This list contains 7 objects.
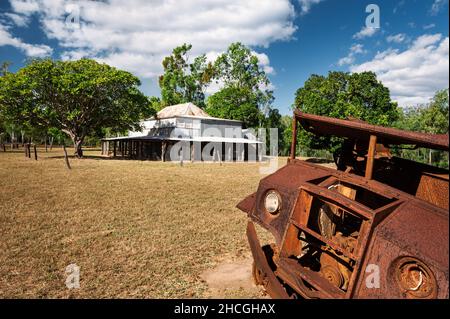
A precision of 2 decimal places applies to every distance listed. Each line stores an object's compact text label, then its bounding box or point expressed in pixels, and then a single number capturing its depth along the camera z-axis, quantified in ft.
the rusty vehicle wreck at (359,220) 8.10
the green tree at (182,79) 193.06
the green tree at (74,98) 96.63
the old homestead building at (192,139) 119.85
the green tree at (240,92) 154.51
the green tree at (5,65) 154.05
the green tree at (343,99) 109.50
